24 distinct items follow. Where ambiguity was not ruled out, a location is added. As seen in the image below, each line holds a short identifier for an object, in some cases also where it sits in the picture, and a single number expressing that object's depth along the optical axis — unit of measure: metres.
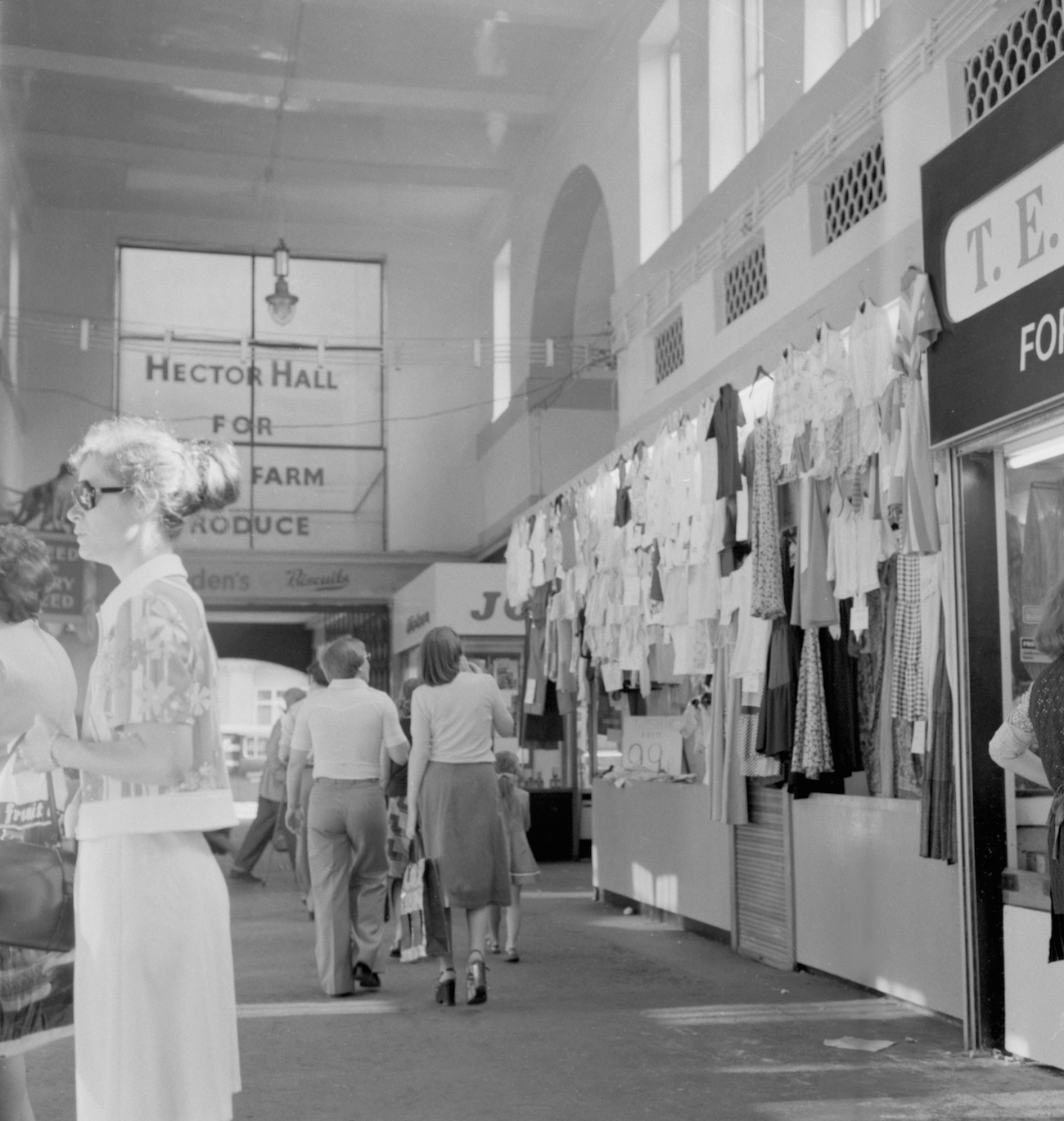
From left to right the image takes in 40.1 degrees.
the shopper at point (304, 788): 6.01
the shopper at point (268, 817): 8.09
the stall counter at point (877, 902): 4.98
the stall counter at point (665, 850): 7.14
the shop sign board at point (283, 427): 9.52
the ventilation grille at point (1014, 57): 4.80
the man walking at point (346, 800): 5.46
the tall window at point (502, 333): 11.37
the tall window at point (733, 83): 7.83
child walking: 6.54
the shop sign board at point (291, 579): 8.70
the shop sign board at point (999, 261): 3.95
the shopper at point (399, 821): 6.27
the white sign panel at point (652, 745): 8.27
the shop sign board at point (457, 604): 11.74
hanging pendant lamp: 9.83
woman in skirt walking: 5.36
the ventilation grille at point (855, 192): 6.23
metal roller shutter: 6.23
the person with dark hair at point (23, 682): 2.36
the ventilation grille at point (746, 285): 7.62
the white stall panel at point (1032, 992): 4.09
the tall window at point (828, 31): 6.85
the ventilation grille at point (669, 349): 8.90
